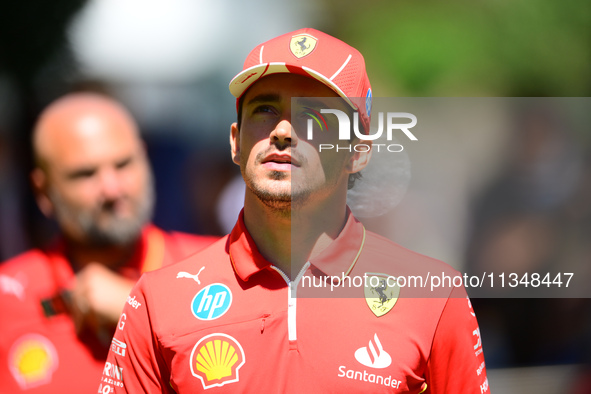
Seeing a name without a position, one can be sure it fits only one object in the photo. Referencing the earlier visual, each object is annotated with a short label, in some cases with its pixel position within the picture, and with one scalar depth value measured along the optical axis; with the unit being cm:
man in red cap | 961
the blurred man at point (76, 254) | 997
